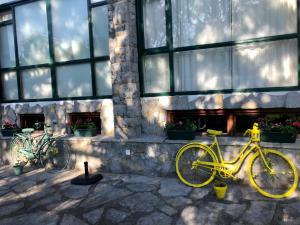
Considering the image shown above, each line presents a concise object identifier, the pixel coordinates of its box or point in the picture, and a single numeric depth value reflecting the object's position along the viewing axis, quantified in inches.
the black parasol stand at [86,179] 227.8
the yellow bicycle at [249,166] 188.9
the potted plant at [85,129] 269.0
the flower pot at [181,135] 228.5
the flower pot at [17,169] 263.9
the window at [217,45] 210.5
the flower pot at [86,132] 268.4
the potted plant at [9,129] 304.2
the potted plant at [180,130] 228.7
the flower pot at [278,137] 196.1
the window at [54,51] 275.9
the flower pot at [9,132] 303.3
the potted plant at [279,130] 196.1
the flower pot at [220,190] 183.0
